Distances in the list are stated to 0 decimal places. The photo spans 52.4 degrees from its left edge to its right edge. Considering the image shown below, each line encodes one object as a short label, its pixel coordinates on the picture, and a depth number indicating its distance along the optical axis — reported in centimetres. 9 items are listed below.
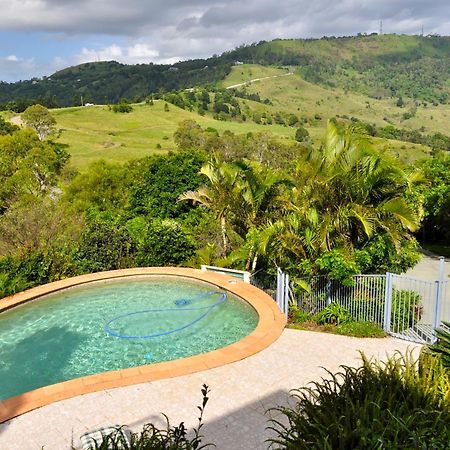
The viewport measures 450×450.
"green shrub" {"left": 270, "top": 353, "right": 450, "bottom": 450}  395
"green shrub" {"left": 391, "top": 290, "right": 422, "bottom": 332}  988
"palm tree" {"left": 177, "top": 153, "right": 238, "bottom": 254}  1316
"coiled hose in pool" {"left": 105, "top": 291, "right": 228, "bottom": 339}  1004
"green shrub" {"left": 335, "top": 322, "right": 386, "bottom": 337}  944
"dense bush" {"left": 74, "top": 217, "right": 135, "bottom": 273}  1401
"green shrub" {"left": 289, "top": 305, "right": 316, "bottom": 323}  1041
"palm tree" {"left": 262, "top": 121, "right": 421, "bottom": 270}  1002
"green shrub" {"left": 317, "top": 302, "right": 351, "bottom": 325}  1010
